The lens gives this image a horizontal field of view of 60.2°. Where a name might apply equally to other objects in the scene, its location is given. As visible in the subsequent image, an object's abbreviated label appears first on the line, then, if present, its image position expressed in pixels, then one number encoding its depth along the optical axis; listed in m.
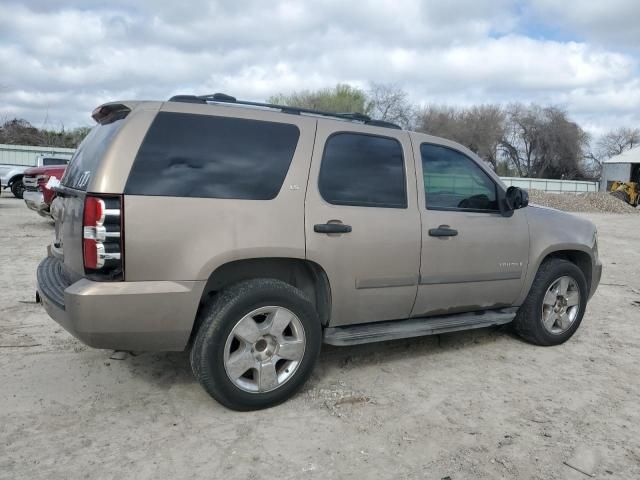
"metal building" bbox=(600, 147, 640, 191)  44.52
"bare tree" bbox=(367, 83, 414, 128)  47.88
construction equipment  33.41
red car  10.90
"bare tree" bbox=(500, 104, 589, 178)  59.88
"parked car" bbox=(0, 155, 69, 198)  20.42
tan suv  3.14
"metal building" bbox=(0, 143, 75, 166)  29.92
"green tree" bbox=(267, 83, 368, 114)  44.03
